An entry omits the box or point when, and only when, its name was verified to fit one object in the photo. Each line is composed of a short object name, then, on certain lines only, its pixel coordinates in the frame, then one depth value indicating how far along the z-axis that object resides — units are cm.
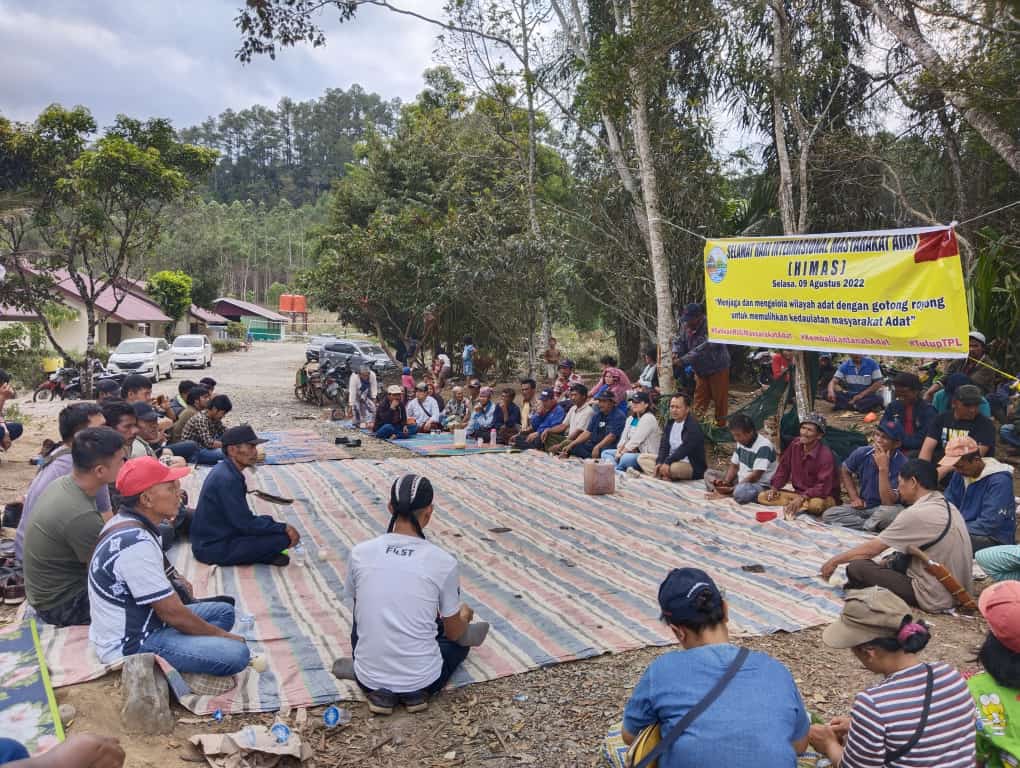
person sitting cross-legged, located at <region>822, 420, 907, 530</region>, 576
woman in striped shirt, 209
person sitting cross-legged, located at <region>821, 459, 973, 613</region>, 425
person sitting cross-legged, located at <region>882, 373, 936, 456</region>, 631
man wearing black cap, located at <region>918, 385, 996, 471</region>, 570
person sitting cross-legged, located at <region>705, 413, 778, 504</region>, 685
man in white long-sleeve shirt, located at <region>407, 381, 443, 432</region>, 1205
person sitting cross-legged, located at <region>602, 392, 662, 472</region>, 833
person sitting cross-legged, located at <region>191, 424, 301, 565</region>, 481
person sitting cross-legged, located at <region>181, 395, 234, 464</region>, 836
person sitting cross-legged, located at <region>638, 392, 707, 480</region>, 775
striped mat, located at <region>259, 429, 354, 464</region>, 954
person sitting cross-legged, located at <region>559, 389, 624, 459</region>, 904
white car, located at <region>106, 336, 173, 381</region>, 2108
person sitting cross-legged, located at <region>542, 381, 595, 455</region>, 944
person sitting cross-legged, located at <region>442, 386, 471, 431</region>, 1217
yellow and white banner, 580
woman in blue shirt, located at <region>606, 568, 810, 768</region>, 191
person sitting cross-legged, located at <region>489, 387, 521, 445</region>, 1092
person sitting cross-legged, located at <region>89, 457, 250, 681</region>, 314
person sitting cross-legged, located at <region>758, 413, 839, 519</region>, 632
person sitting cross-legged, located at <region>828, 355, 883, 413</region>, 1073
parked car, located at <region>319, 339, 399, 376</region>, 2092
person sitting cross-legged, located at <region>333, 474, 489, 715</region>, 321
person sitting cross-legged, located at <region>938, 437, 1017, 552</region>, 485
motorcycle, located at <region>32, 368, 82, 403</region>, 1756
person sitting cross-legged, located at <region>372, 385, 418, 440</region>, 1152
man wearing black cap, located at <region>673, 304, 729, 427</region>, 909
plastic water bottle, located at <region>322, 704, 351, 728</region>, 322
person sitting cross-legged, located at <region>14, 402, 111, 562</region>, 412
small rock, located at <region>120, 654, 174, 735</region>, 306
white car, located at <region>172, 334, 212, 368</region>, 2680
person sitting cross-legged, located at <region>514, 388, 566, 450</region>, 1018
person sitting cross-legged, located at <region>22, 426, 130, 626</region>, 360
